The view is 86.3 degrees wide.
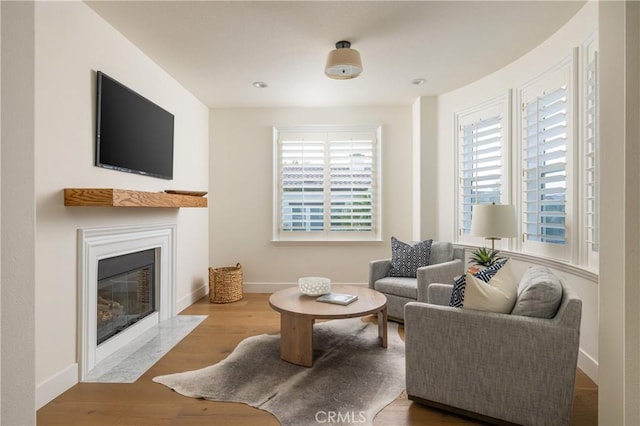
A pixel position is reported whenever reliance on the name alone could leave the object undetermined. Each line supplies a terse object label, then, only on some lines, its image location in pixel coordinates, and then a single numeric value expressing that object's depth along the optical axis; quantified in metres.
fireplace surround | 2.45
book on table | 2.83
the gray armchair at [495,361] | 1.75
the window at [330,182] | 4.95
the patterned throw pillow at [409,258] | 3.83
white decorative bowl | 3.05
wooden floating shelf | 2.26
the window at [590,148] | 2.46
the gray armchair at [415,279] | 3.29
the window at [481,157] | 3.65
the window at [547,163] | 2.82
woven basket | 4.42
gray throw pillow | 1.85
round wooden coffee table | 2.59
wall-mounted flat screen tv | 2.63
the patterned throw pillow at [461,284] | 2.08
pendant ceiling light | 2.81
